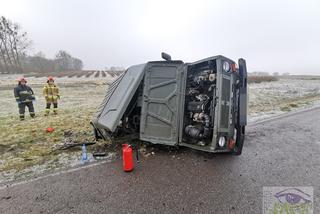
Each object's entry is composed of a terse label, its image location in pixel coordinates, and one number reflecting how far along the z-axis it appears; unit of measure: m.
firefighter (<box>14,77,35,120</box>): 7.37
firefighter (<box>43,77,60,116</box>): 8.21
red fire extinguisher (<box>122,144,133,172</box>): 3.15
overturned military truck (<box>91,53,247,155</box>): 3.30
